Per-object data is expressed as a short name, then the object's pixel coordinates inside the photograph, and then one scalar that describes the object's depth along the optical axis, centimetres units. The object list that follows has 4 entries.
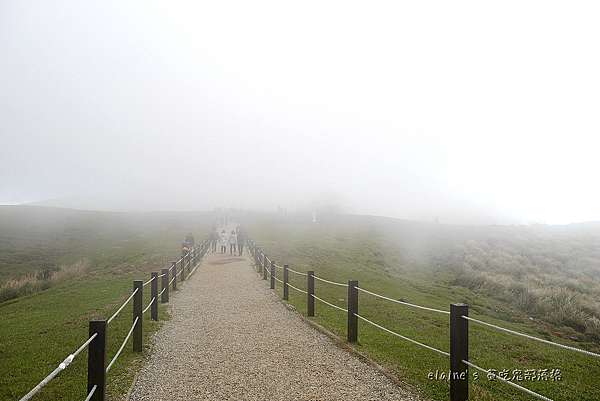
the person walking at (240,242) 3289
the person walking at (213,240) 3921
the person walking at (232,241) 3403
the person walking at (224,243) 3510
